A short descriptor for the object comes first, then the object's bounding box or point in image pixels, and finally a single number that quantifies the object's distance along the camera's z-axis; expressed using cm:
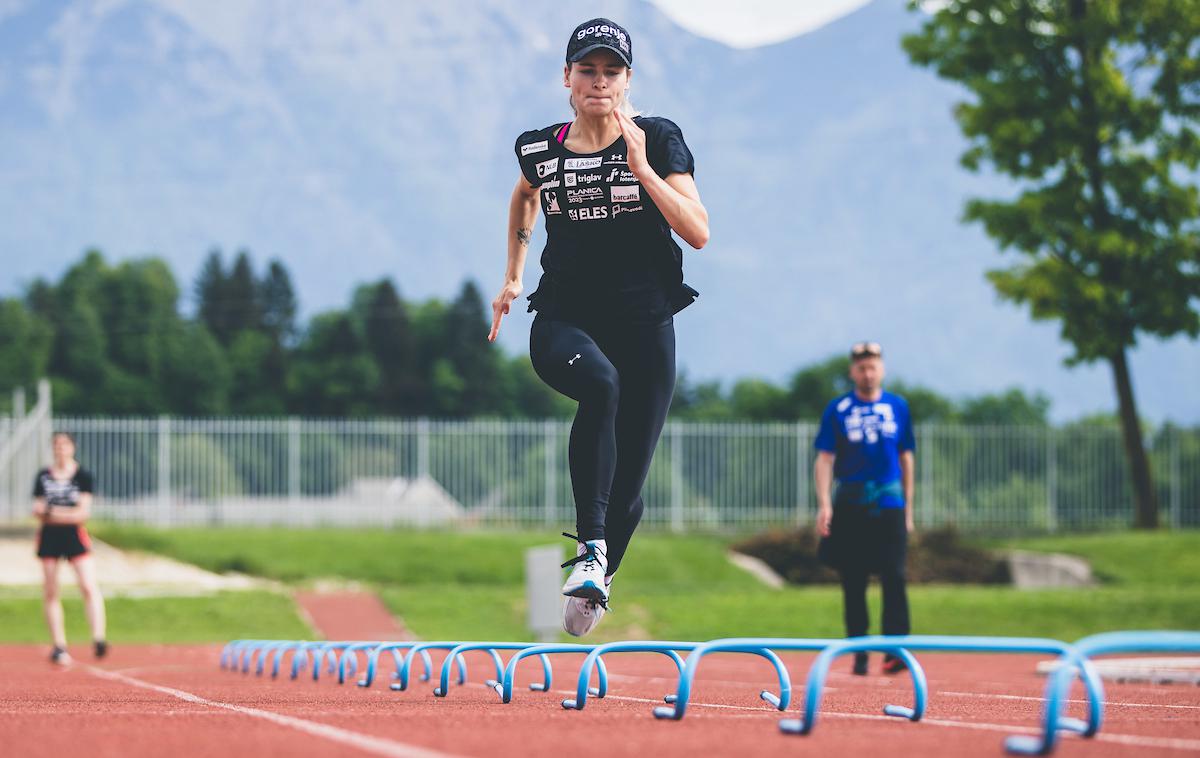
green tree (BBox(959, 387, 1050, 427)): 7894
